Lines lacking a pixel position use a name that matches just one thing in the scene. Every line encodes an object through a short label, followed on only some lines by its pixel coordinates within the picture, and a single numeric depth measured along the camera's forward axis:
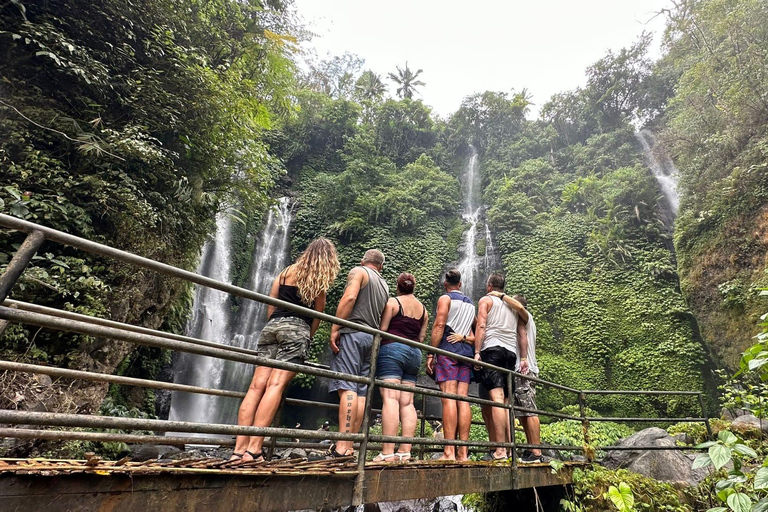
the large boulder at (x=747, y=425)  6.01
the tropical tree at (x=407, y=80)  33.28
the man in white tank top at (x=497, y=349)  3.62
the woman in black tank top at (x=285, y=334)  2.49
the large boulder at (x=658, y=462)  4.60
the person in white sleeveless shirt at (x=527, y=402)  3.93
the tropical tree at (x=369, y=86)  29.22
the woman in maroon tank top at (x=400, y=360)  2.92
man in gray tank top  2.78
